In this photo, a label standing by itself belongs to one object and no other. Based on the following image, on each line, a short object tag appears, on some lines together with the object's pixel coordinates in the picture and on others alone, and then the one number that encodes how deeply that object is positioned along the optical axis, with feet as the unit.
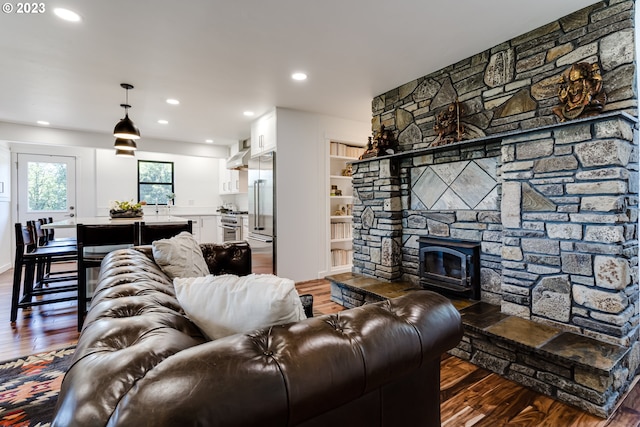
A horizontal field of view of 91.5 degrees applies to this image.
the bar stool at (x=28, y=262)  9.87
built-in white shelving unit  16.30
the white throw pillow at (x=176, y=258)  6.54
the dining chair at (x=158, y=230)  10.02
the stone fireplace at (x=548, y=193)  6.33
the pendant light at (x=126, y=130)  12.17
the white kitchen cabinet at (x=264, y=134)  14.87
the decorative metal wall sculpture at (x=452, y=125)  9.74
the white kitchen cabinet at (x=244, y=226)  20.00
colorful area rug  5.81
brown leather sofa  2.00
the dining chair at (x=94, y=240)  9.20
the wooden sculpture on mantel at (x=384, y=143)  11.94
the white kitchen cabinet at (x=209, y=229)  24.68
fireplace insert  9.25
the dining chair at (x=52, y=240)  13.09
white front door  19.40
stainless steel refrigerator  14.51
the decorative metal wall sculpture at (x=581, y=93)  6.88
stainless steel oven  21.12
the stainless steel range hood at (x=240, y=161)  18.45
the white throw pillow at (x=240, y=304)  3.22
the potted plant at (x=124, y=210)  15.44
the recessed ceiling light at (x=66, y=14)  7.22
